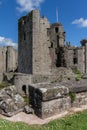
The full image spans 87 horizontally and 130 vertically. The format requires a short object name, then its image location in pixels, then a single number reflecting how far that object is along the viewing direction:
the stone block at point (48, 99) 4.02
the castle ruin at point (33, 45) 18.13
